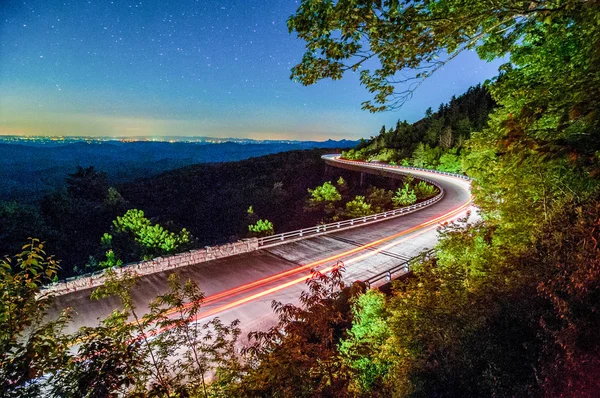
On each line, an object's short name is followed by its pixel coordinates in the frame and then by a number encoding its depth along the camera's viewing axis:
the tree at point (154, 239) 18.38
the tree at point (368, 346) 6.96
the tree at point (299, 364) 5.55
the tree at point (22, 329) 3.11
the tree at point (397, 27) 3.56
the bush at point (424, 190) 34.47
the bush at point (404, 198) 31.69
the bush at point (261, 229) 22.25
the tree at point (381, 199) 33.00
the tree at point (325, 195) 39.03
